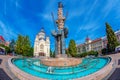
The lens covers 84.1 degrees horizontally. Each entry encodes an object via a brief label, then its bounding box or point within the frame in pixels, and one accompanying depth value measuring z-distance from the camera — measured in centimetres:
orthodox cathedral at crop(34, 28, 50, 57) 4677
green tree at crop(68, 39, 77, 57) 2877
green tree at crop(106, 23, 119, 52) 2190
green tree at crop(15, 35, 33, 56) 2721
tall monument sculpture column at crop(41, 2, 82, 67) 1633
